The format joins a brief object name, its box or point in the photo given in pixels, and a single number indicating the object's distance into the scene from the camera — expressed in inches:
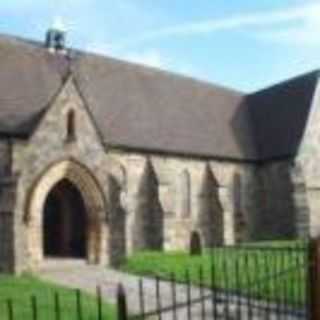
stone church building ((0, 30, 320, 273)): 1101.7
